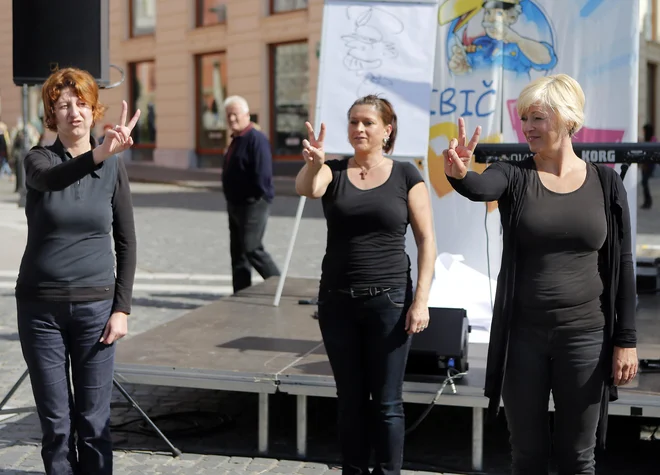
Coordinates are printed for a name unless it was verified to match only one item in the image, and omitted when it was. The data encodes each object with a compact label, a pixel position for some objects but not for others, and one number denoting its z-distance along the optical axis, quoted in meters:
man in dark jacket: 8.07
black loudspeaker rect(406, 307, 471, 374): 4.87
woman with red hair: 3.62
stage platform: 4.76
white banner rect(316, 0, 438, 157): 6.58
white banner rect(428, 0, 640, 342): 6.52
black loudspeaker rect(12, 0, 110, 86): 6.07
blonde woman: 3.22
